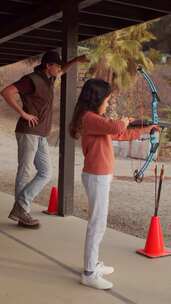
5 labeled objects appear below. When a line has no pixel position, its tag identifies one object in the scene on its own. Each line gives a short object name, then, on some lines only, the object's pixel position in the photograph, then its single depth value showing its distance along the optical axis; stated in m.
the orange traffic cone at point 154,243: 4.38
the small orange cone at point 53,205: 5.96
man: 5.00
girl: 3.47
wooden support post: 5.91
